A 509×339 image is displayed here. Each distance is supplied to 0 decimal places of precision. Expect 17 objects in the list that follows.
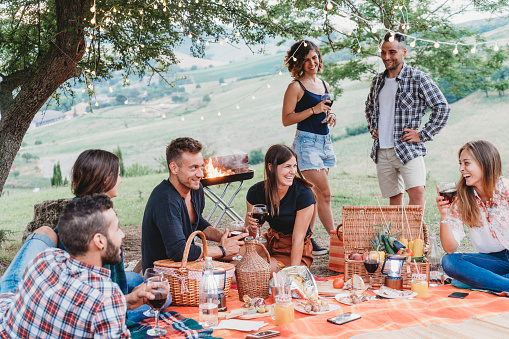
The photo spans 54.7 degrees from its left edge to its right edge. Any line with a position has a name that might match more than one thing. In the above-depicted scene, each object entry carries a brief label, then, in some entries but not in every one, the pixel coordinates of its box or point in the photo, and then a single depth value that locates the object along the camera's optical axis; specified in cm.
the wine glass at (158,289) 213
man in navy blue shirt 295
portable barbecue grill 516
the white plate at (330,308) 269
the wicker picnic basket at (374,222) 346
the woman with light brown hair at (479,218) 308
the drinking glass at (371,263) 282
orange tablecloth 239
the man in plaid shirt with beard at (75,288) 171
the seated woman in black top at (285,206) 342
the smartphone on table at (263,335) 228
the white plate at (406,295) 290
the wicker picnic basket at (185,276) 277
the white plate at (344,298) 282
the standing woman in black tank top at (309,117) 430
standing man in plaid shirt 405
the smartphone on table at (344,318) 248
